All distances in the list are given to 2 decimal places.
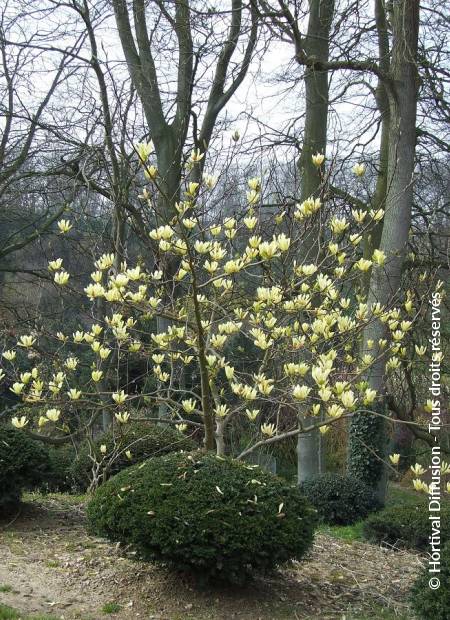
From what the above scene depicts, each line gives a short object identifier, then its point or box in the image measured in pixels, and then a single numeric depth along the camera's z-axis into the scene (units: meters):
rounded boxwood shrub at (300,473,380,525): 8.12
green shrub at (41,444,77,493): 7.61
